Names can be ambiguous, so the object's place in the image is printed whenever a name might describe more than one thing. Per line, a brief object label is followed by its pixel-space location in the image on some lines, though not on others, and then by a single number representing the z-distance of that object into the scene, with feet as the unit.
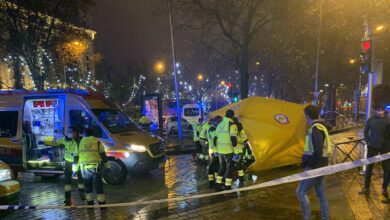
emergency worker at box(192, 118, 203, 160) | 39.88
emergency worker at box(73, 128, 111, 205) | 23.54
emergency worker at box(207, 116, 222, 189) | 29.66
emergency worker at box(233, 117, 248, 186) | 28.09
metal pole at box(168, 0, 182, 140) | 63.60
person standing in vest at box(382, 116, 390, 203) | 23.77
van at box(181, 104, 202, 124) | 89.35
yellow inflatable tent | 34.68
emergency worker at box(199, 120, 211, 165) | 34.31
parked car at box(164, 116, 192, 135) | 81.97
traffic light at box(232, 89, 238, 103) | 73.00
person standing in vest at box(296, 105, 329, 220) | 18.11
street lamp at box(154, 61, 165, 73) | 138.72
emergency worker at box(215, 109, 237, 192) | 27.04
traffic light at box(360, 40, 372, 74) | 31.71
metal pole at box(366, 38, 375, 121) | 31.55
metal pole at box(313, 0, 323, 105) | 62.24
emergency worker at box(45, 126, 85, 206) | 26.75
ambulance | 32.14
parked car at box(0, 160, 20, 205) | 21.49
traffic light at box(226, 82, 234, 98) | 81.41
